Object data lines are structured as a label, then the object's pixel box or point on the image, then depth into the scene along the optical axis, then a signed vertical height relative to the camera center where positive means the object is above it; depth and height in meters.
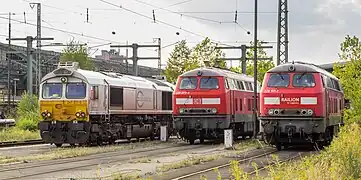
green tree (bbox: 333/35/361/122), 47.91 +2.24
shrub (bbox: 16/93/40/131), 44.06 -0.67
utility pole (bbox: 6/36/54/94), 48.38 +3.42
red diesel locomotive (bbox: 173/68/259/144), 30.77 -0.06
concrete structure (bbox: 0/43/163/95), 72.66 +4.42
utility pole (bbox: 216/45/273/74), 54.44 +3.95
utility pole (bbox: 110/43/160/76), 53.10 +3.96
